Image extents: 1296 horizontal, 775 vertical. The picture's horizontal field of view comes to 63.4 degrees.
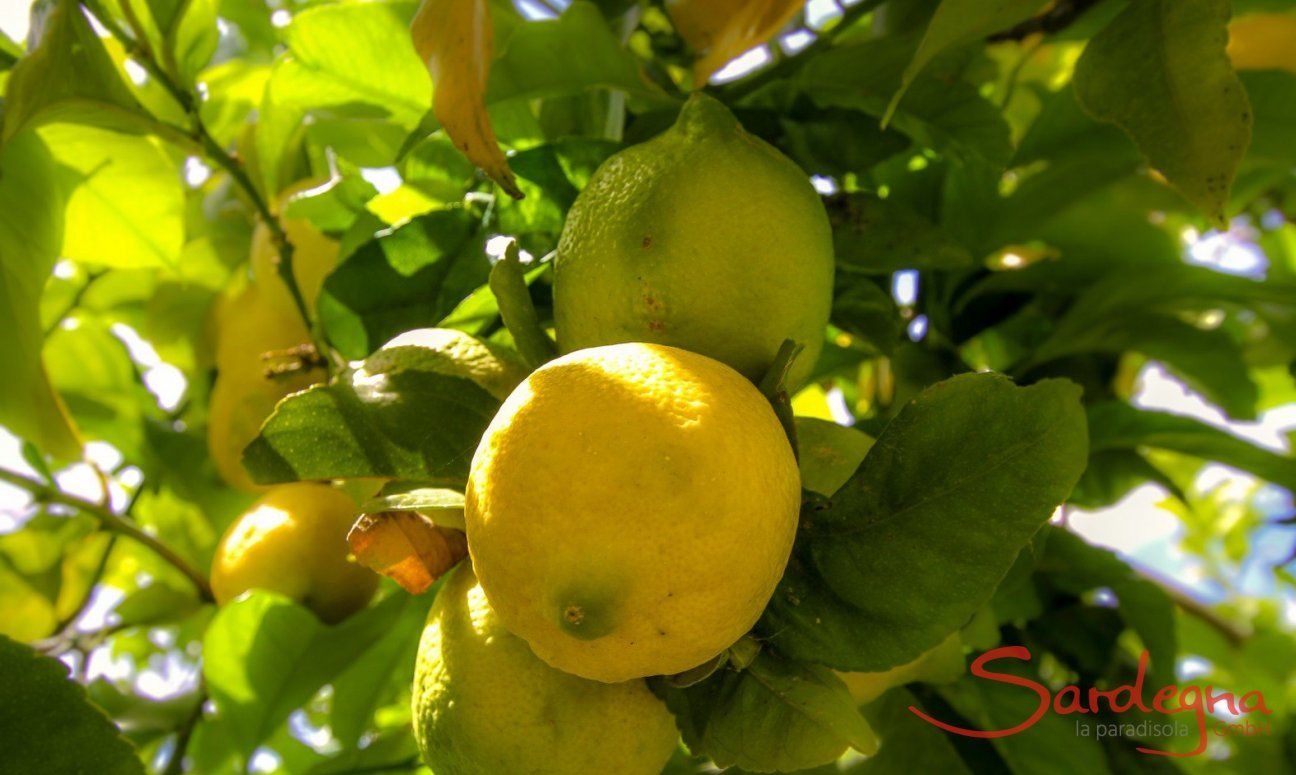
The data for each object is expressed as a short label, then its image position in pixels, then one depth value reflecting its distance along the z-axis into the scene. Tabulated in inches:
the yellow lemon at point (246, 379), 35.2
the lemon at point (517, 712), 19.0
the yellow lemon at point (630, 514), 15.2
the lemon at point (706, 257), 19.2
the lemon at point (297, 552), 31.8
